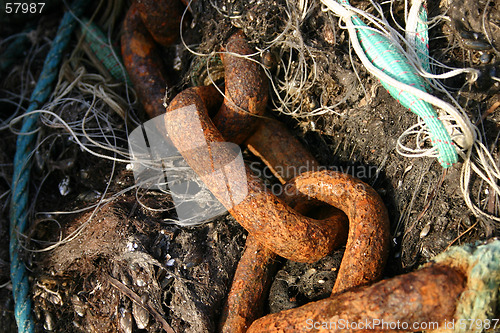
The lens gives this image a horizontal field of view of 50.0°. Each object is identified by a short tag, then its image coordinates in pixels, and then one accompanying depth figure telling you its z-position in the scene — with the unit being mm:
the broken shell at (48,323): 365
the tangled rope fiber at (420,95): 317
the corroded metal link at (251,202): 320
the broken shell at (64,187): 413
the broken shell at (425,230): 327
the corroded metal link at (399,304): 279
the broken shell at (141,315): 337
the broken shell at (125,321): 337
